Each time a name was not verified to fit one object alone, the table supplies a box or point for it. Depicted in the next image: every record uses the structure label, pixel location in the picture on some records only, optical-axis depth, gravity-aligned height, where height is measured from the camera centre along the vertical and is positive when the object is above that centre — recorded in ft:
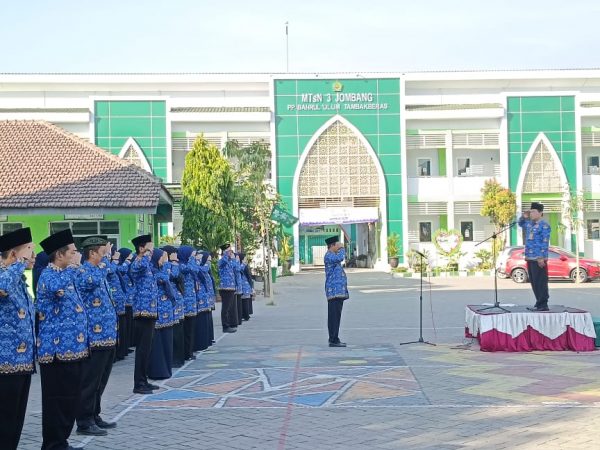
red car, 105.81 -1.59
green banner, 103.07 +4.82
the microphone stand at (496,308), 44.17 -2.73
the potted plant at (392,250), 141.69 +0.90
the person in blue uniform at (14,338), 20.18 -1.81
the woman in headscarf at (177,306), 35.91 -1.99
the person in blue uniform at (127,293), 38.93 -1.51
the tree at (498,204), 138.72 +8.06
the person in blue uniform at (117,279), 36.40 -0.82
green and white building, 143.02 +19.60
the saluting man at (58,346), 22.41 -2.20
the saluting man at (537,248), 44.32 +0.32
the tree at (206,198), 78.07 +5.41
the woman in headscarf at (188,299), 41.01 -1.92
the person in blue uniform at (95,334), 25.20 -2.17
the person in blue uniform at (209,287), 46.79 -1.54
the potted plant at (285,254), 136.77 +0.51
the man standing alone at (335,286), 45.62 -1.54
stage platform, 42.37 -3.74
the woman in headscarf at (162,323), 33.23 -2.52
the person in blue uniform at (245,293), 63.52 -2.60
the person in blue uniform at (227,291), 55.83 -2.11
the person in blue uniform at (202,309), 45.21 -2.64
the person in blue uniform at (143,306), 31.12 -1.68
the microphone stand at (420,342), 46.03 -4.56
